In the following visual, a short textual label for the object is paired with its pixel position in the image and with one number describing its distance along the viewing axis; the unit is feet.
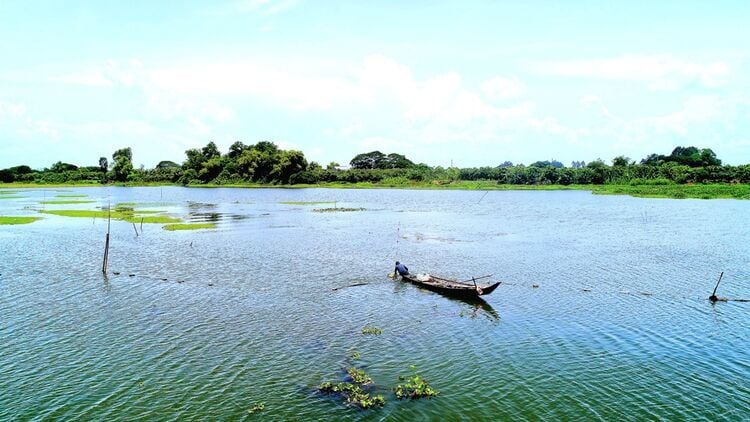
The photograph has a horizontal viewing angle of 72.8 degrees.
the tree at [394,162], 556.92
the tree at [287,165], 494.59
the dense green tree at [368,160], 567.59
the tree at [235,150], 581.53
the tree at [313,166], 515.50
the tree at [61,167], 561.43
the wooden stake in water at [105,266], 94.99
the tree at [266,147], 545.03
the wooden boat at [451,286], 79.17
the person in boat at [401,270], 93.42
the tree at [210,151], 567.59
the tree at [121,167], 538.88
